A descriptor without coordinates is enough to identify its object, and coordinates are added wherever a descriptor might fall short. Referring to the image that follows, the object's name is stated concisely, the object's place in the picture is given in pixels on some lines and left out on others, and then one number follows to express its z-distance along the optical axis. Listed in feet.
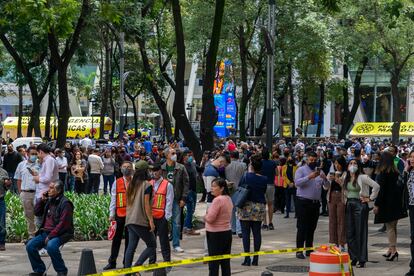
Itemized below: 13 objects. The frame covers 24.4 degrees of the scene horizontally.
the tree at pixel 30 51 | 109.60
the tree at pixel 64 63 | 91.12
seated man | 40.31
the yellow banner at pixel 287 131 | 178.39
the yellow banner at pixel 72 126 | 246.47
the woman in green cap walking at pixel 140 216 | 40.52
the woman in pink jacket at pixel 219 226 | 37.96
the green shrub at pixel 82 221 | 57.52
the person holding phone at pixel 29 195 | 53.62
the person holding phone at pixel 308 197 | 48.78
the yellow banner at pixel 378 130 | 199.11
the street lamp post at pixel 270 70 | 98.06
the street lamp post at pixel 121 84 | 140.05
